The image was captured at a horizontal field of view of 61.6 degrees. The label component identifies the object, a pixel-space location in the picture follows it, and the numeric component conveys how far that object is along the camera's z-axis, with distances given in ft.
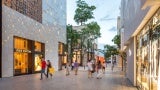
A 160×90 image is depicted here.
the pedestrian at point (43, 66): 37.23
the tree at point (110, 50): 99.74
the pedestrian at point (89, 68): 39.95
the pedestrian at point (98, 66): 41.15
